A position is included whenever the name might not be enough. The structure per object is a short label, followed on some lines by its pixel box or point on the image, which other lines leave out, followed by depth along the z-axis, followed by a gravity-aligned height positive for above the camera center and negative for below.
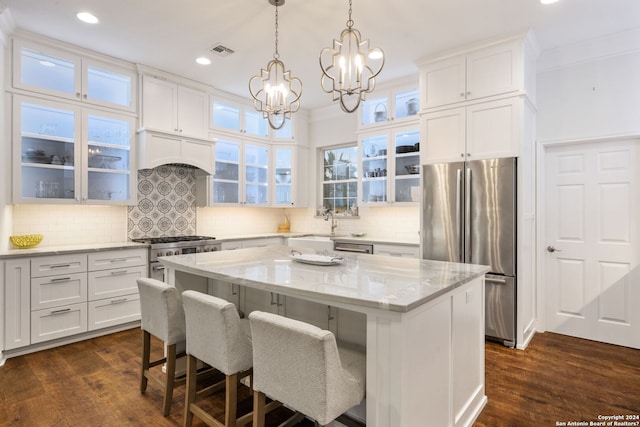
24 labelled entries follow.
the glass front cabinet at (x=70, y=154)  3.45 +0.62
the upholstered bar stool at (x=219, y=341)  1.82 -0.69
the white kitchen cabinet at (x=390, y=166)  4.57 +0.64
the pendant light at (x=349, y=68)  2.14 +0.91
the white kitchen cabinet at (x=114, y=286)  3.64 -0.79
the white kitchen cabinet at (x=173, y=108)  4.30 +1.35
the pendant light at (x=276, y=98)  2.69 +0.88
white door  3.47 -0.29
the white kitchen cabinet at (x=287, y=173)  5.84 +0.65
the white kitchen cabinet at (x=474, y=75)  3.42 +1.43
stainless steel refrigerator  3.44 -0.13
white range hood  4.18 +0.78
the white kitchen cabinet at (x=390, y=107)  4.56 +1.44
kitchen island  1.53 -0.51
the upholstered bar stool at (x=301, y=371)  1.43 -0.69
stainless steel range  4.02 -0.41
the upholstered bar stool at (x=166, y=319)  2.21 -0.69
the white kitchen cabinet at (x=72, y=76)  3.44 +1.45
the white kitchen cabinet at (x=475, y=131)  3.42 +0.84
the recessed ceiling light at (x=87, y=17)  3.10 +1.74
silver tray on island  2.42 -0.33
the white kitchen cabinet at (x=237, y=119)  5.09 +1.43
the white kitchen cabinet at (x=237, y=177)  5.03 +0.54
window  5.75 +0.56
